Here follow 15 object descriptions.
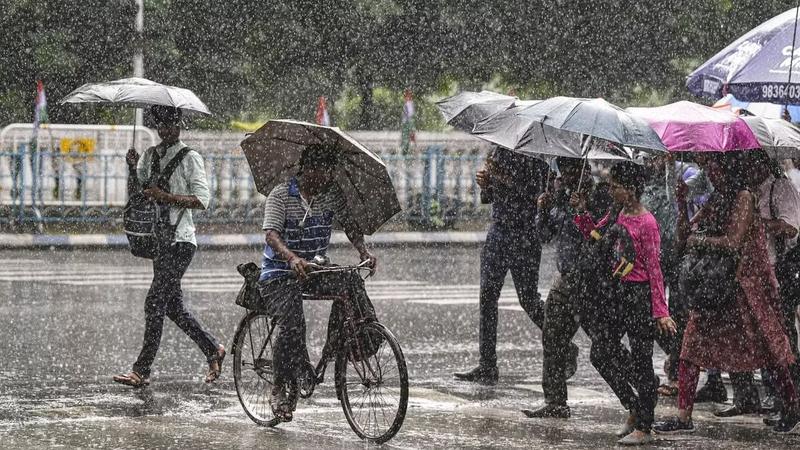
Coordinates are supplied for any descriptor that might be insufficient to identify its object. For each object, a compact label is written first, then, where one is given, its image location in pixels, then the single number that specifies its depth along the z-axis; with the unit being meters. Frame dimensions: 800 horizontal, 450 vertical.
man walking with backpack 19.64
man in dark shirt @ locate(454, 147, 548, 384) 20.64
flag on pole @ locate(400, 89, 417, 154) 52.72
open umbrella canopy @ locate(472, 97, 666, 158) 16.78
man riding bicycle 16.39
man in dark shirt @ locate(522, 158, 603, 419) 17.78
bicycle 15.87
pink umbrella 17.14
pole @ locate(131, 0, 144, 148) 53.78
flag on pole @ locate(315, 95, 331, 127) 51.28
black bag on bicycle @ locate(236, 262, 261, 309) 17.08
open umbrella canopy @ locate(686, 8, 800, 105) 20.23
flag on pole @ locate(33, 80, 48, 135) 47.59
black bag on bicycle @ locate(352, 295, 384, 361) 16.25
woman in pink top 16.62
